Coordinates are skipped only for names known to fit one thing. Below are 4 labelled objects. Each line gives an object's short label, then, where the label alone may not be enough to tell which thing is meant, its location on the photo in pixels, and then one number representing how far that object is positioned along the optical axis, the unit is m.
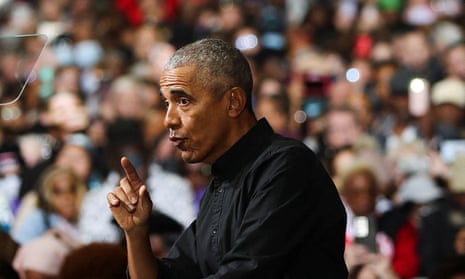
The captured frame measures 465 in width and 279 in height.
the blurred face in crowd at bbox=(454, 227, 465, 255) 15.70
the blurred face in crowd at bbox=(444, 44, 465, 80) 22.97
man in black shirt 6.92
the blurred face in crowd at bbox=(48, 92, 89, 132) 22.69
